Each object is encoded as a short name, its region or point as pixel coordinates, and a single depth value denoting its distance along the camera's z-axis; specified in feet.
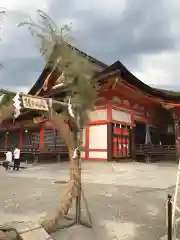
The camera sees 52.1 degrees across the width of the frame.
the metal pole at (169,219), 8.15
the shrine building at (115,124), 38.55
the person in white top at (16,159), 30.63
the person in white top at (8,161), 31.30
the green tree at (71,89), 10.63
